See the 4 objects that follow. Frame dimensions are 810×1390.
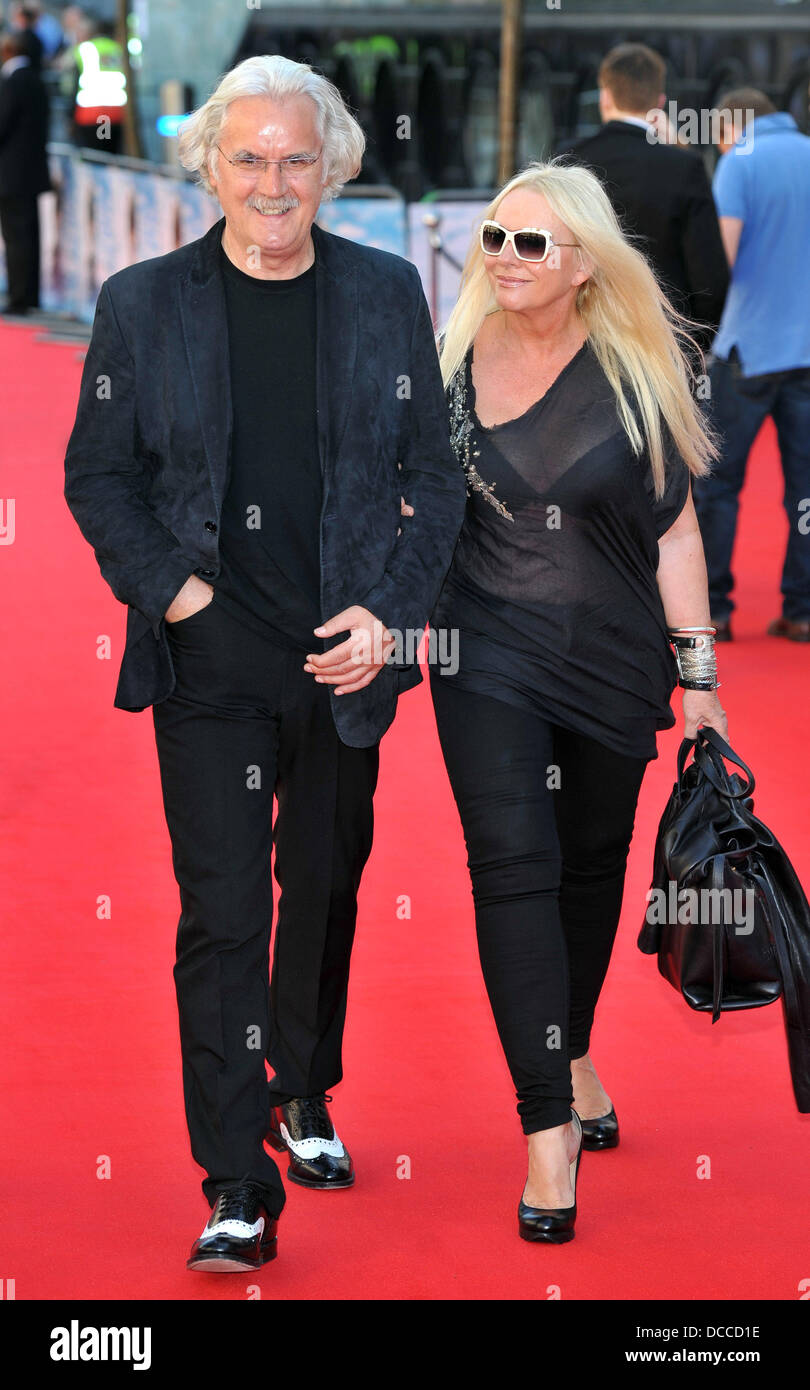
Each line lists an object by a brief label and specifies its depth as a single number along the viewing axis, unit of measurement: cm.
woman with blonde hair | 343
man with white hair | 319
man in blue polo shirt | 762
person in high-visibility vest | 1844
